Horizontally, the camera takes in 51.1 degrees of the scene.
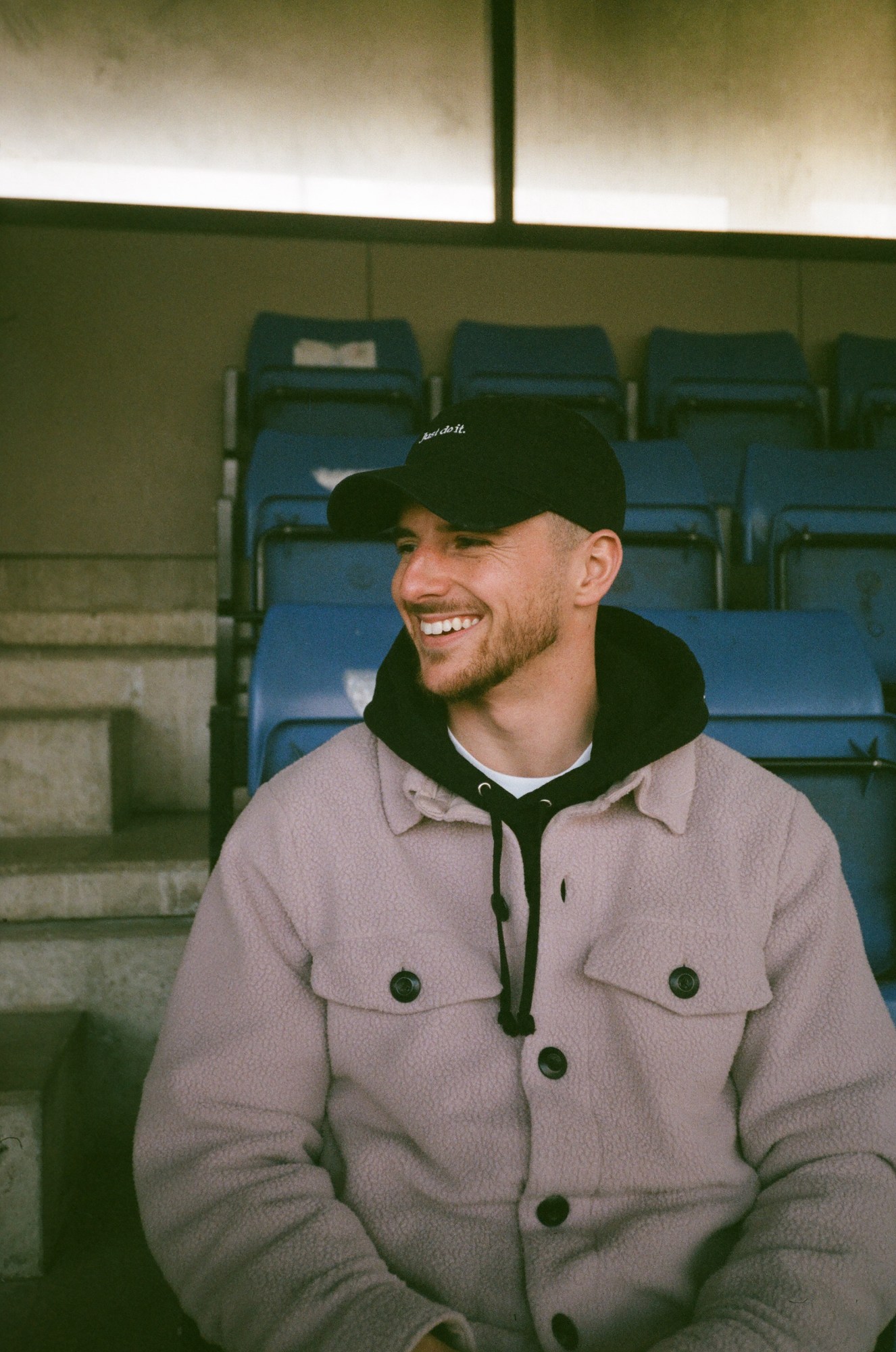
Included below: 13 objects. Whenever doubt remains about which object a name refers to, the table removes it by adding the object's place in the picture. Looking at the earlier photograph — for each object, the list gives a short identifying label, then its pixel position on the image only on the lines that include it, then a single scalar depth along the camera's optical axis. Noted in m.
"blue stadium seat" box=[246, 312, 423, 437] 3.05
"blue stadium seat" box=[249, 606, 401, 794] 1.38
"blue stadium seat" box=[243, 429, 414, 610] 2.08
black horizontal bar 3.59
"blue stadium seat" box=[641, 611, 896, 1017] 1.37
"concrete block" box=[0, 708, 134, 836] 1.86
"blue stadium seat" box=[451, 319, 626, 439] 3.16
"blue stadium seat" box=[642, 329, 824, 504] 3.29
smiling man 0.75
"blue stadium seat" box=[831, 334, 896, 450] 3.57
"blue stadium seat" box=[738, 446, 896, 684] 2.15
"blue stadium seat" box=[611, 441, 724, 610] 2.14
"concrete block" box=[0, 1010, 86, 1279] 1.28
